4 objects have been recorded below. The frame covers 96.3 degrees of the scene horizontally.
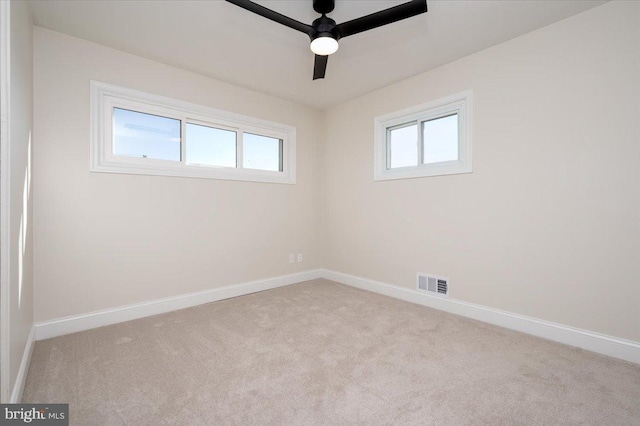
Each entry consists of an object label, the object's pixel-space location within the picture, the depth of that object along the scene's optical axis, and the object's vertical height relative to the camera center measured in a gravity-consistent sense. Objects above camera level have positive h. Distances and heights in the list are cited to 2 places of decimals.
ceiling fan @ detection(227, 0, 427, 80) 1.80 +1.27
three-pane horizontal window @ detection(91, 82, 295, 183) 2.71 +0.81
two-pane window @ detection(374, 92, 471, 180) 2.95 +0.84
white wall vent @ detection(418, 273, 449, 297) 3.05 -0.79
